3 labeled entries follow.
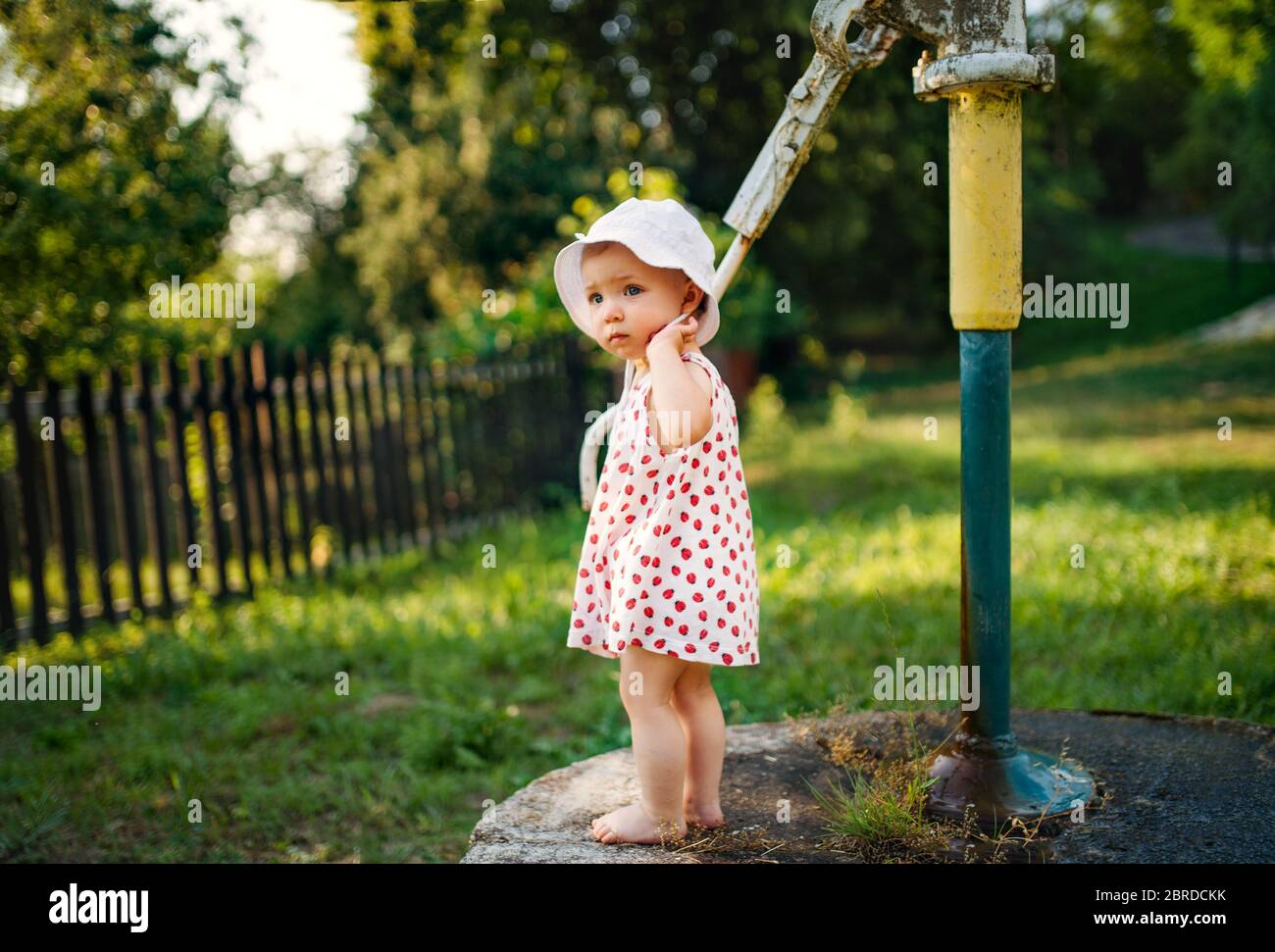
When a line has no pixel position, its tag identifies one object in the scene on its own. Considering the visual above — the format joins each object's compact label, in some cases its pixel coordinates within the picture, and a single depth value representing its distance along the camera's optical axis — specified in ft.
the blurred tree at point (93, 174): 15.76
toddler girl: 7.79
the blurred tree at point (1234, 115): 32.89
